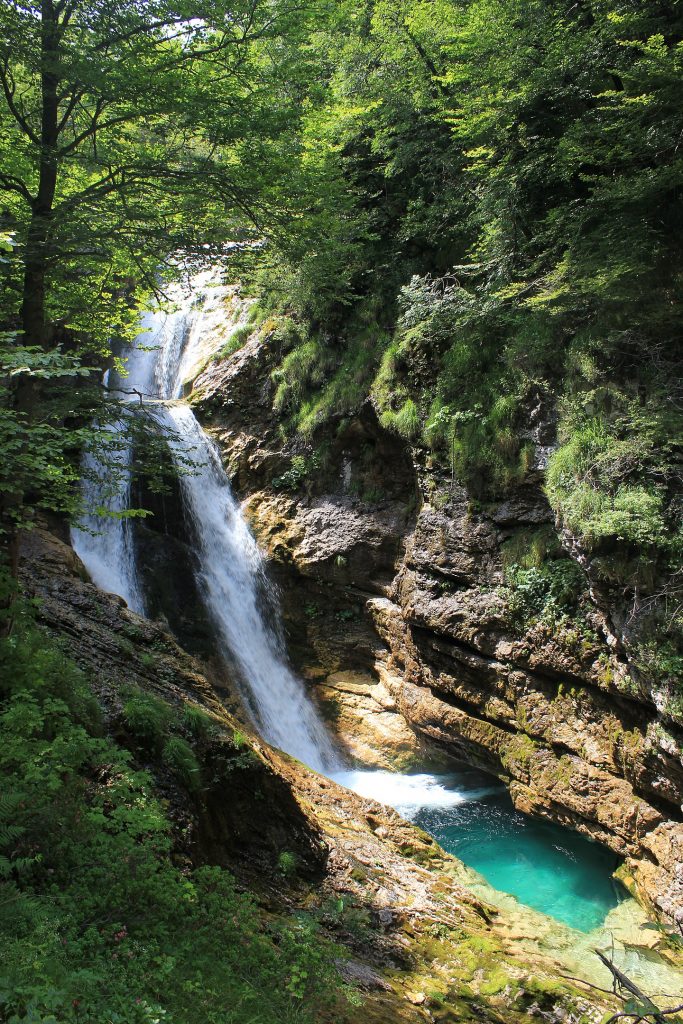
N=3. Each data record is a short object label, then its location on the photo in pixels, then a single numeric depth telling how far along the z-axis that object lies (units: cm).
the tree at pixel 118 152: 525
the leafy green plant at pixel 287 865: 606
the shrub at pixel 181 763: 556
